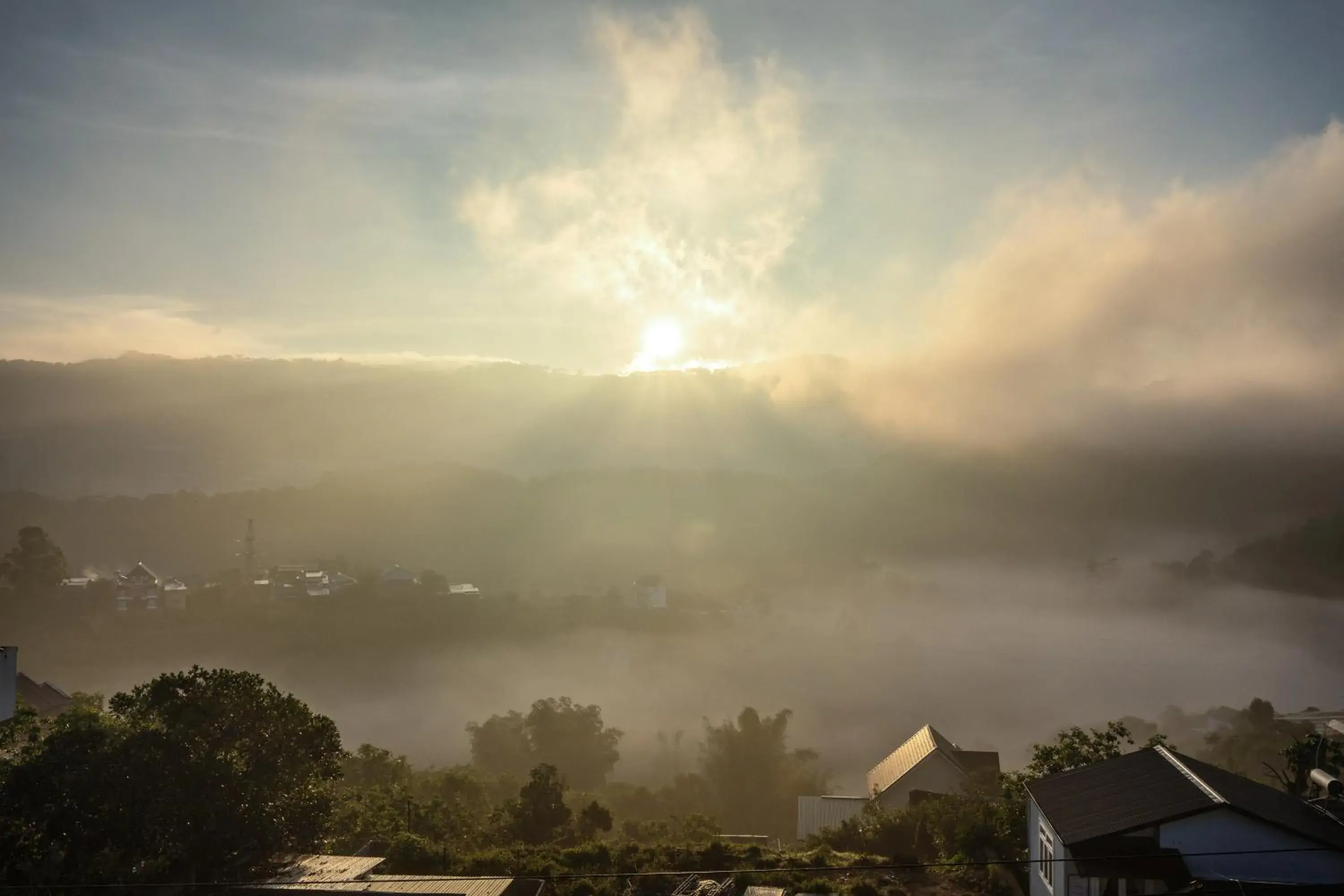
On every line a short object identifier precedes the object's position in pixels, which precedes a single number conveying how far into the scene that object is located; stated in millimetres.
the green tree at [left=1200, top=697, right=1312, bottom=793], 68438
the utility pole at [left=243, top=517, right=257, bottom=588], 163375
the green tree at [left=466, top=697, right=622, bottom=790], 94375
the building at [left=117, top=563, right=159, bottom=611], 140250
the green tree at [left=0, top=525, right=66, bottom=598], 130875
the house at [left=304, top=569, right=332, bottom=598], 157750
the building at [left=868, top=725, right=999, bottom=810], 47562
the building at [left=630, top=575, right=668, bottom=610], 188375
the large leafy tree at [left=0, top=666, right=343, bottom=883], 23562
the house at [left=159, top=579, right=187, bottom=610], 145125
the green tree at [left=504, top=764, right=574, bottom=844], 39500
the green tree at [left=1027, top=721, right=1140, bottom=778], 33156
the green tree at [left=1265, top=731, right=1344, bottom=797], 30375
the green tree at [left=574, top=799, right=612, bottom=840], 39938
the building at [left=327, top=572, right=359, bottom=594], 163625
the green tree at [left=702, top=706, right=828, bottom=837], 79375
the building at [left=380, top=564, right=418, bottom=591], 168500
